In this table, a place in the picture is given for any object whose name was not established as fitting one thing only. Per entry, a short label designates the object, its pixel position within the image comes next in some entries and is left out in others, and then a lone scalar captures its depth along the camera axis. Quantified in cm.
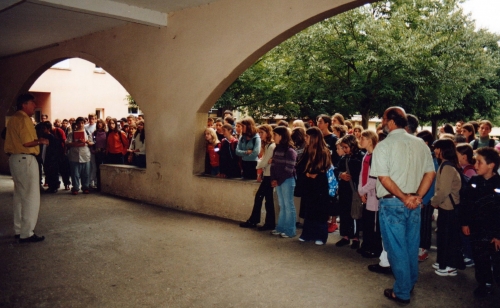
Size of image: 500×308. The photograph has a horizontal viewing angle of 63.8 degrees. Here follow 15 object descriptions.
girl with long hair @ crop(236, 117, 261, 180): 705
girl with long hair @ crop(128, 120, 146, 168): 942
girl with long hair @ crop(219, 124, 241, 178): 762
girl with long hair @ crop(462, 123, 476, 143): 713
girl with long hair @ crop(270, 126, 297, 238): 619
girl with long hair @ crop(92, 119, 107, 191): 1015
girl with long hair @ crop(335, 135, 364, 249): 572
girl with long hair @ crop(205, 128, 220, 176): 799
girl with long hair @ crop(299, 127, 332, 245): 584
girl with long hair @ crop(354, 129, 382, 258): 521
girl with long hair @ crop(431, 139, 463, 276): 473
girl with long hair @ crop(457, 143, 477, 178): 510
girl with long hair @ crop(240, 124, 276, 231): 650
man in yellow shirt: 573
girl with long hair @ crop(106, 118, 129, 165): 988
